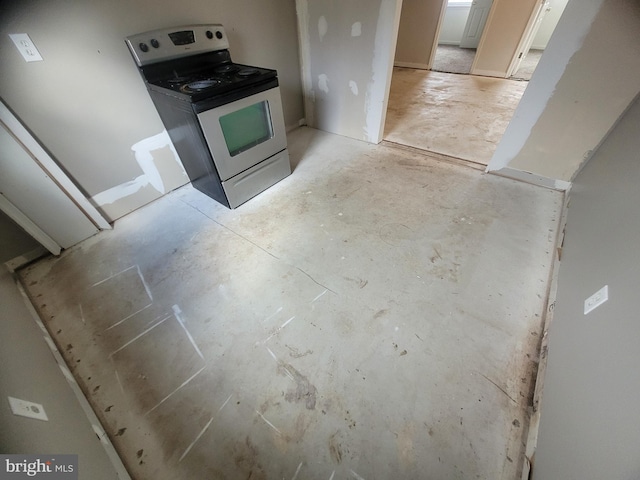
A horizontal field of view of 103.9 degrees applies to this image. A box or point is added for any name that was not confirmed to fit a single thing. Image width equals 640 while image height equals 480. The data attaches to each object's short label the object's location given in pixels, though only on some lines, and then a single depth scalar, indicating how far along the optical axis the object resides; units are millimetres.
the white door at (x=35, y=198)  1405
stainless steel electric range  1555
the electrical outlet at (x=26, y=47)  1292
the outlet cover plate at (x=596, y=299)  839
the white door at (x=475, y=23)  5003
